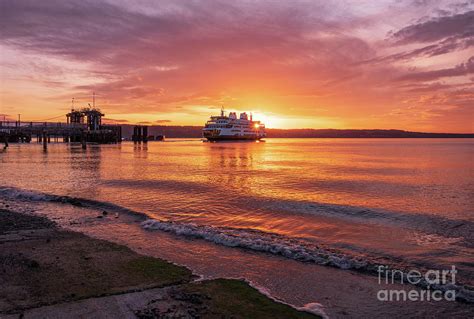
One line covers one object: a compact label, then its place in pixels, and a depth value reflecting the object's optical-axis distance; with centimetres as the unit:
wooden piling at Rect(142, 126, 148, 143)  14724
